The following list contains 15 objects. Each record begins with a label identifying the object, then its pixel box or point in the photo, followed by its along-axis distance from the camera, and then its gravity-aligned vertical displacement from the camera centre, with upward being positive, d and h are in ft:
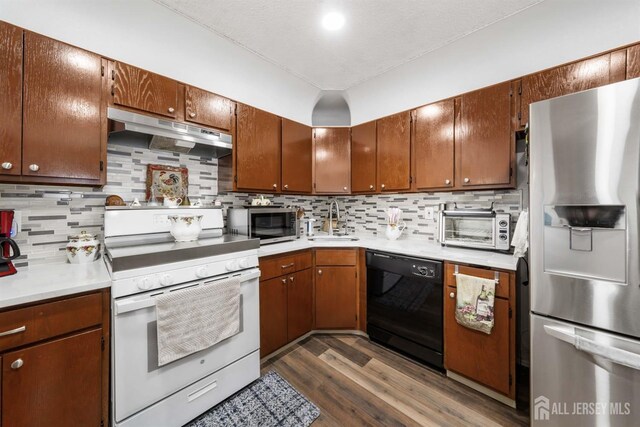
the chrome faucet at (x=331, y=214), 9.87 +0.02
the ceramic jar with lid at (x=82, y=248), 4.94 -0.70
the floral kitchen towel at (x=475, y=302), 5.29 -1.94
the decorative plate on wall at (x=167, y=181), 6.28 +0.88
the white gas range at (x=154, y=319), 4.07 -1.94
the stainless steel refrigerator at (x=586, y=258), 3.40 -0.65
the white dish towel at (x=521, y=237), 5.27 -0.49
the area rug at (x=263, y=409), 4.86 -4.09
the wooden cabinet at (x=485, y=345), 5.15 -2.92
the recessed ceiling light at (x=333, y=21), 5.98 +4.87
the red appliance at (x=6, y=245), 4.09 -0.53
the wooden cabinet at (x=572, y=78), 4.72 +2.85
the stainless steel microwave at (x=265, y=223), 7.11 -0.26
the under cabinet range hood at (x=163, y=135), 5.02 +1.83
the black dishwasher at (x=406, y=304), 6.24 -2.49
